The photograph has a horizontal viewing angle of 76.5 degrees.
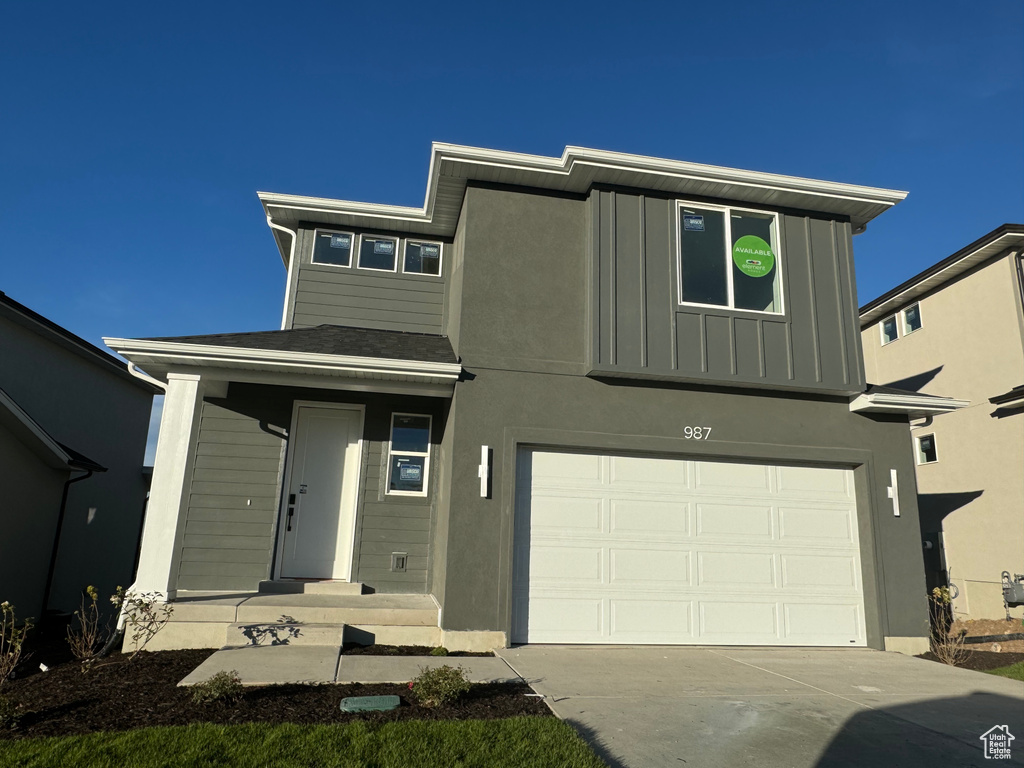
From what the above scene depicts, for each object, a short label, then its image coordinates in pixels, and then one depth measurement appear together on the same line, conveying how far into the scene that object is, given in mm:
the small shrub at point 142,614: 6117
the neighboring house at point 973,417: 11477
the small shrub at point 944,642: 7171
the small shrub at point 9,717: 3867
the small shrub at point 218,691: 4387
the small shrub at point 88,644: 5602
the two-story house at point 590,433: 7207
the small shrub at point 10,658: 4922
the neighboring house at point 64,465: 9055
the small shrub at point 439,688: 4512
